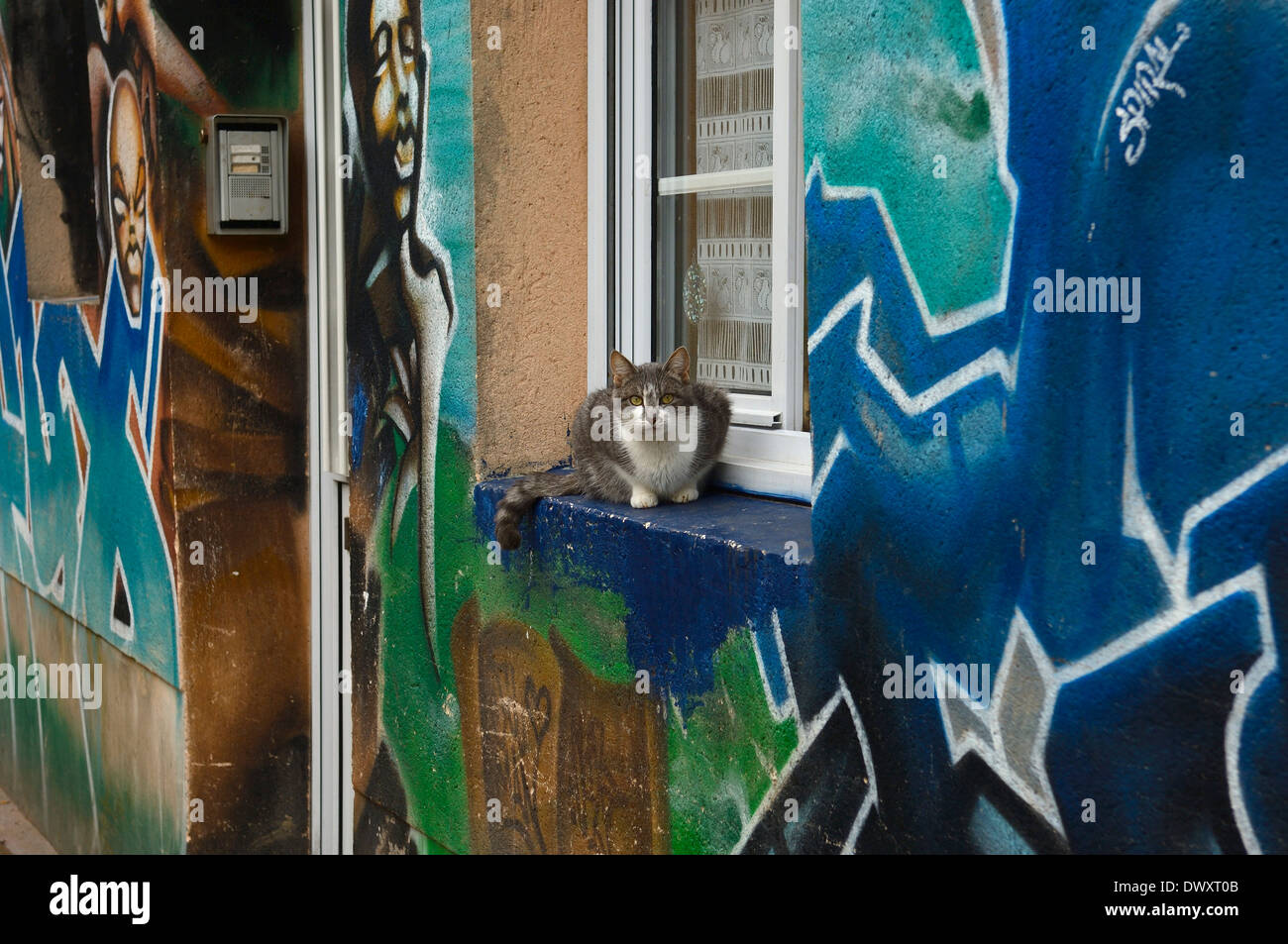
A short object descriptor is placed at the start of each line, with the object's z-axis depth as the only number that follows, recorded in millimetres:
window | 3631
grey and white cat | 3734
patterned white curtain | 3740
